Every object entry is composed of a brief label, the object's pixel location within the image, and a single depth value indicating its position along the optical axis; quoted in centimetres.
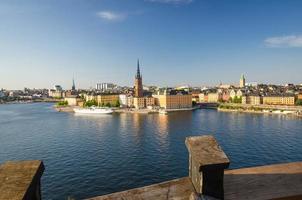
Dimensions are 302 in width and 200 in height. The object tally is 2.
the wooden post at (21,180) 221
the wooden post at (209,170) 315
